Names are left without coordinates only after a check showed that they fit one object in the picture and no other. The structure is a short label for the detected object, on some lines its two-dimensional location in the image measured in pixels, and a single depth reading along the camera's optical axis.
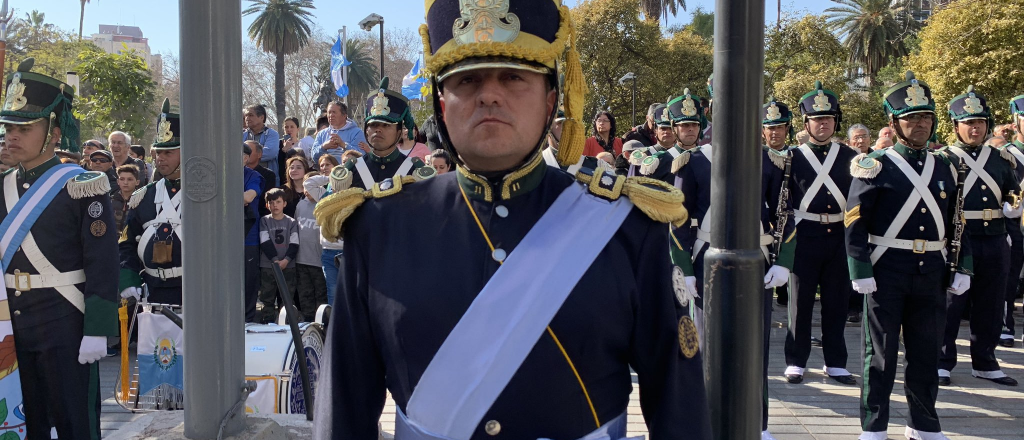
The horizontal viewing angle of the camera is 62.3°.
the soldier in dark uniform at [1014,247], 8.44
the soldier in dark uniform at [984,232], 7.34
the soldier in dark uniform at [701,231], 5.91
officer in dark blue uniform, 1.91
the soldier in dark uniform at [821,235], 7.59
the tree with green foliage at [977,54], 17.45
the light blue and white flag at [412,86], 16.89
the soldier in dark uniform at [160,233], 6.31
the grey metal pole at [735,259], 3.26
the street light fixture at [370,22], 23.50
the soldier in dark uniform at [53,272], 4.65
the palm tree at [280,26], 46.91
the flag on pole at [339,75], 19.41
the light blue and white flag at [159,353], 5.46
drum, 4.89
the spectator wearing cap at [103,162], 10.36
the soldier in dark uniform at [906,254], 5.60
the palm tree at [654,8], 45.28
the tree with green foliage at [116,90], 18.58
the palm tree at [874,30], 41.04
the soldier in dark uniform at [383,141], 6.91
